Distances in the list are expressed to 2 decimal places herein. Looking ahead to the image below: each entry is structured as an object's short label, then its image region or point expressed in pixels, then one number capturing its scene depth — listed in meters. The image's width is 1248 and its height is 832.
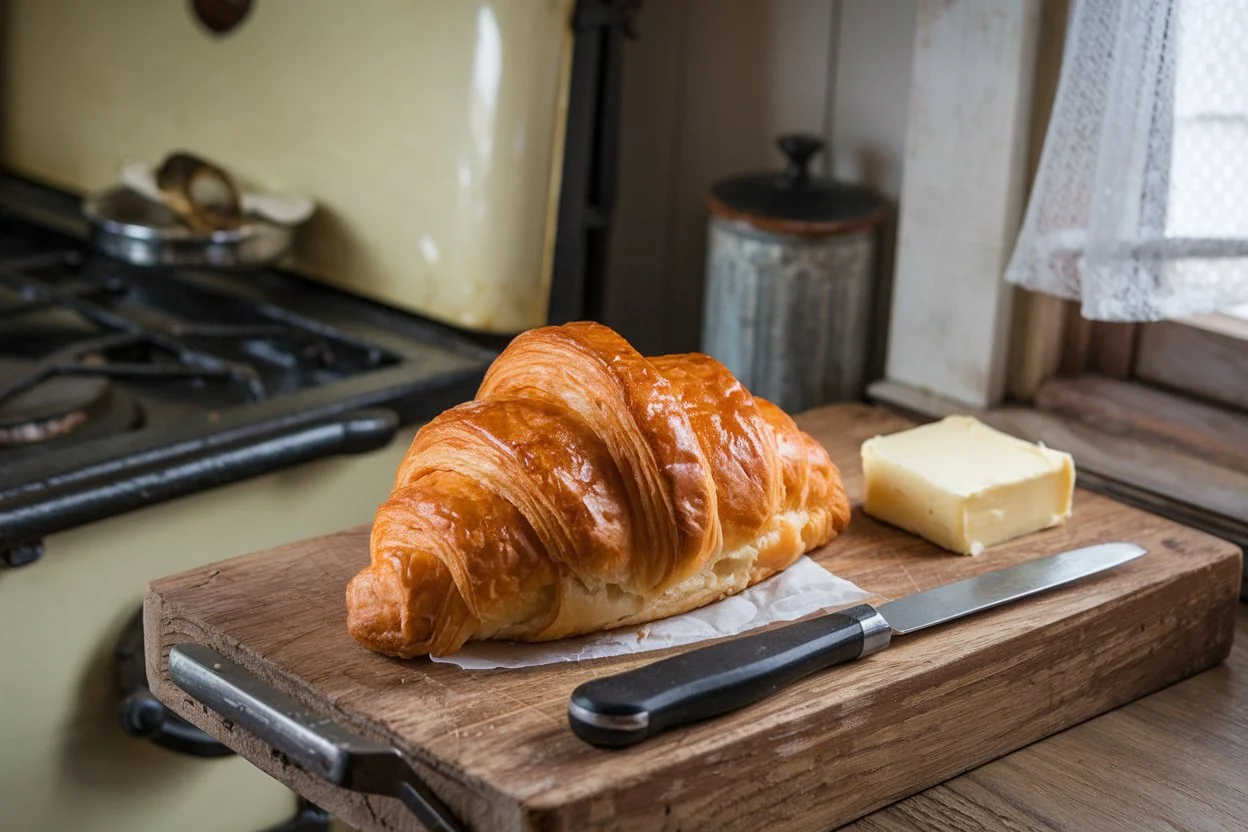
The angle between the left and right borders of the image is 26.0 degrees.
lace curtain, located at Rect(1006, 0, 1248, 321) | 1.09
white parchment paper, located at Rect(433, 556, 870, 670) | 0.96
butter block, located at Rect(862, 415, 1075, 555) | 1.05
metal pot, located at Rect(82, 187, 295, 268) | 1.35
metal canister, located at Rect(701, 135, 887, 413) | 1.28
